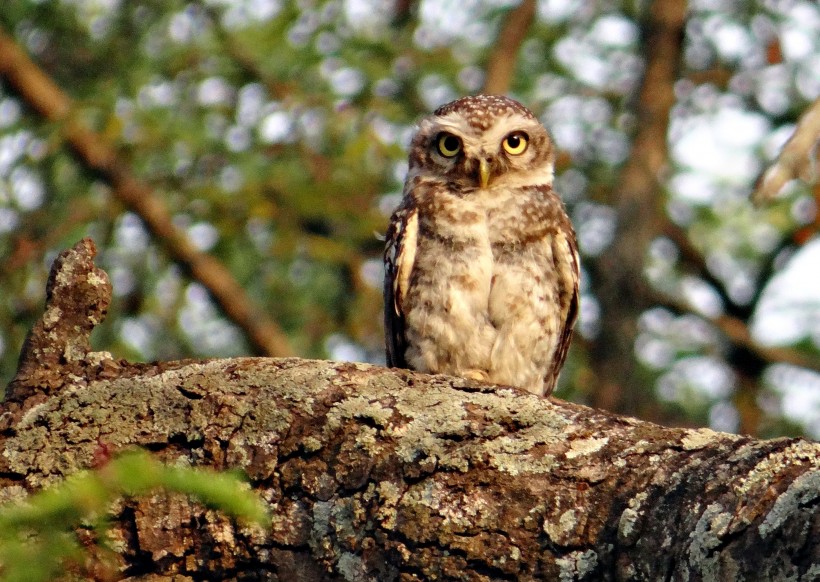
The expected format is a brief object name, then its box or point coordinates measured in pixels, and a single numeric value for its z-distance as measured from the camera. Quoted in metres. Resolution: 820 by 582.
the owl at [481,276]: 8.79
